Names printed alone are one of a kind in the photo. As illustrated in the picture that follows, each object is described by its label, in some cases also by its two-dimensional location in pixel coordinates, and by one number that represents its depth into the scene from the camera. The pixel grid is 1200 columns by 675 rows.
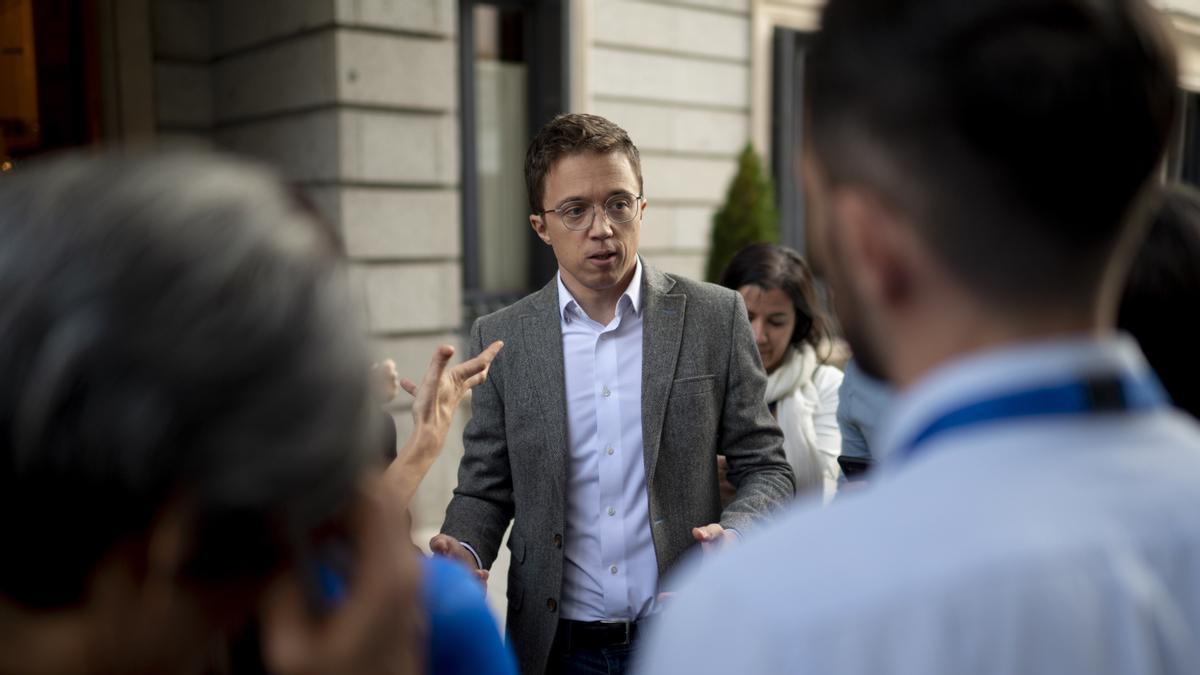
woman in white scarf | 3.70
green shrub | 8.72
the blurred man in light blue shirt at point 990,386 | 0.73
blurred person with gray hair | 0.63
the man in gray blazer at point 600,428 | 2.51
